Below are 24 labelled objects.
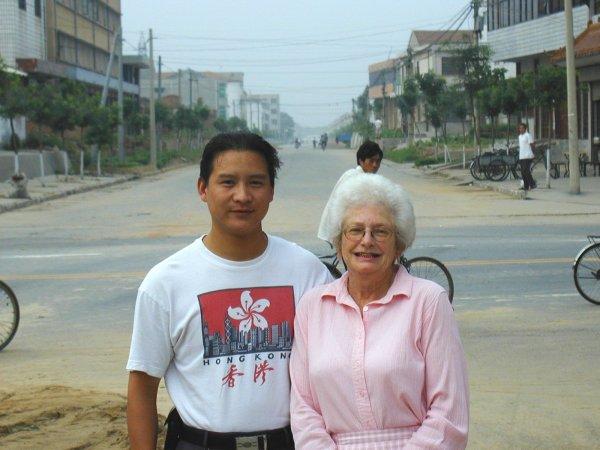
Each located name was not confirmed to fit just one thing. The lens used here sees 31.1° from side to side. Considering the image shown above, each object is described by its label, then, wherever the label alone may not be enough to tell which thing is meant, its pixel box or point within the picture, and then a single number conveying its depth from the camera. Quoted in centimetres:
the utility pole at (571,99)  2596
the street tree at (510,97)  3800
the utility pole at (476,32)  4473
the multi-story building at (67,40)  5388
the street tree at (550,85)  3669
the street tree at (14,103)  3634
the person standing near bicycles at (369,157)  987
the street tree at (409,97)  7450
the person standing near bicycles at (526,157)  2841
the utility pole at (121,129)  5691
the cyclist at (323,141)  11329
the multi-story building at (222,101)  18755
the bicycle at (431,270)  1086
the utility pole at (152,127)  5844
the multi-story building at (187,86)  13008
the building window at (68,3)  6588
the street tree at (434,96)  5419
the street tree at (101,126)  4525
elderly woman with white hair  310
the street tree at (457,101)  5119
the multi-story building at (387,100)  12107
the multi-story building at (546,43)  3891
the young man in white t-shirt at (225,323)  328
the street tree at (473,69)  4634
